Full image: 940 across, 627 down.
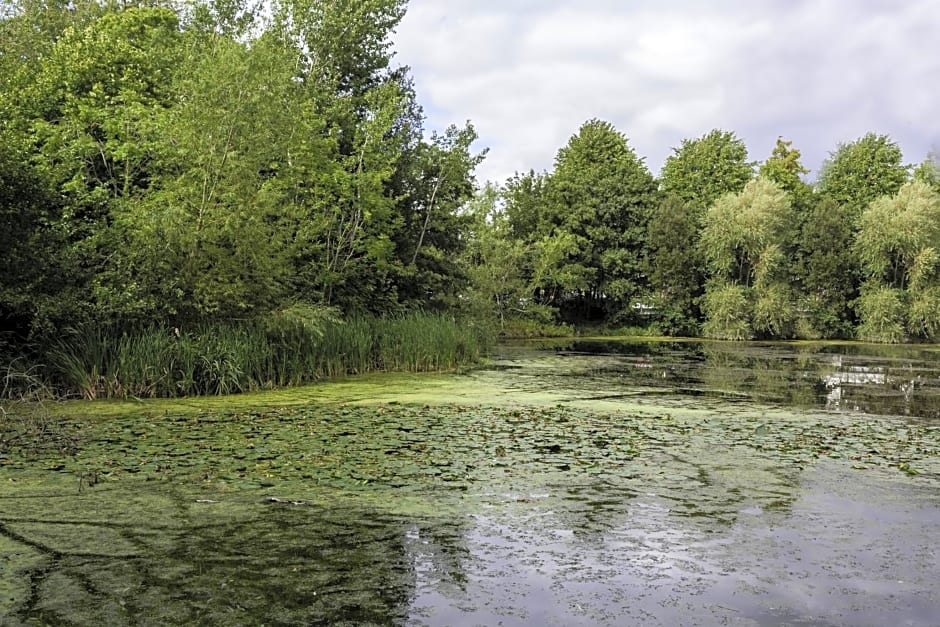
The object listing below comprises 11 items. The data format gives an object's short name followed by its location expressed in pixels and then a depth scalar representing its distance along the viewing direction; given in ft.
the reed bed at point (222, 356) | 32.60
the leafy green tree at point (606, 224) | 111.96
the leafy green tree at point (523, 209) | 116.47
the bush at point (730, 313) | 100.12
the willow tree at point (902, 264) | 97.40
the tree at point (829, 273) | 105.70
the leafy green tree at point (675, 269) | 108.88
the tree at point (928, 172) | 132.57
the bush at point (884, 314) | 97.55
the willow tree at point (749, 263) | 100.53
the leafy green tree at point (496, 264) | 92.32
